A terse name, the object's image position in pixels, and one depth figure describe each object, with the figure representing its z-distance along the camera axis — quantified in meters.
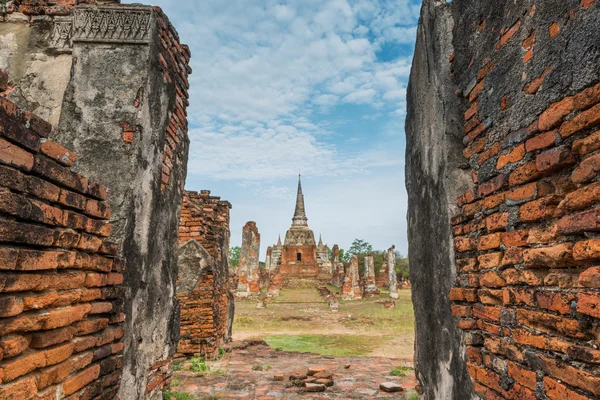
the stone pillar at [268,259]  43.26
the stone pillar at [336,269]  34.59
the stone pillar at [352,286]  25.91
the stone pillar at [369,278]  27.14
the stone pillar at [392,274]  25.34
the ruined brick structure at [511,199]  1.80
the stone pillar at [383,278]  36.78
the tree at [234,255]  61.42
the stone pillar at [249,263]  25.28
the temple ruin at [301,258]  41.11
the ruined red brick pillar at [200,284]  7.48
